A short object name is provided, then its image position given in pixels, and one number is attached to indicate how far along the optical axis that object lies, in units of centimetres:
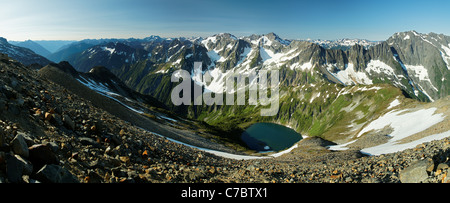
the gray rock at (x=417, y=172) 1208
